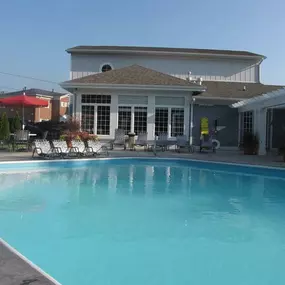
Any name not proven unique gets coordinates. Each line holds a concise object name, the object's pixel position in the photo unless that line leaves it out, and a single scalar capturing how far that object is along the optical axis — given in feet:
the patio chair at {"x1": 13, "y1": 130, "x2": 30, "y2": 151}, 52.70
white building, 62.01
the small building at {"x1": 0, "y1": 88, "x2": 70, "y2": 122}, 150.11
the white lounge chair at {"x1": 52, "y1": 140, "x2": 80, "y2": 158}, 47.96
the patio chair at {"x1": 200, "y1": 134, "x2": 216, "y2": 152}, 59.72
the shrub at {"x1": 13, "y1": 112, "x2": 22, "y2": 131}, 85.60
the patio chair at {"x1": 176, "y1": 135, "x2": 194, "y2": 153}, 59.36
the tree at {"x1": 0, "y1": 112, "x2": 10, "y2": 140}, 61.31
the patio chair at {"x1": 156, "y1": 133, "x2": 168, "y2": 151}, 60.34
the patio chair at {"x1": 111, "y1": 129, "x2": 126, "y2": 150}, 60.03
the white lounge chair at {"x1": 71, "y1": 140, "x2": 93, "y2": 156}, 50.44
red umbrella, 56.59
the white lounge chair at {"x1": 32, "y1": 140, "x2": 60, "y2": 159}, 46.60
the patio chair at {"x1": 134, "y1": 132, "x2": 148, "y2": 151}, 59.62
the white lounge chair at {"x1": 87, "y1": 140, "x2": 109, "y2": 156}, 51.49
